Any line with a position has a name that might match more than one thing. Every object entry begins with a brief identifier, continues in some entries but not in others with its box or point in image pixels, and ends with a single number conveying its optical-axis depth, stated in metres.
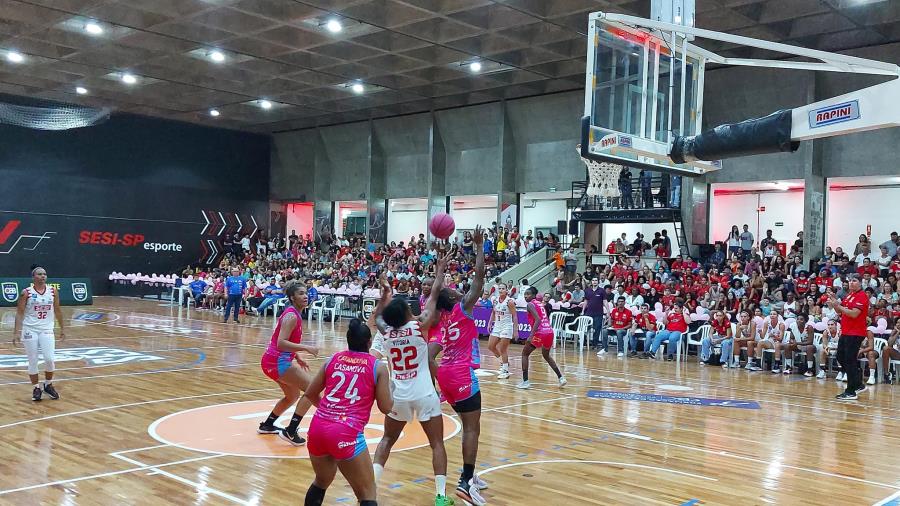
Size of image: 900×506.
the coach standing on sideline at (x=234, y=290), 21.59
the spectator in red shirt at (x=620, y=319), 17.34
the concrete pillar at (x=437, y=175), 29.27
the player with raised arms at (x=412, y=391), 5.43
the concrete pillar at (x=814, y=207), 20.17
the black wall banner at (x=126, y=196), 29.22
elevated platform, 21.70
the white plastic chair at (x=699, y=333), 16.28
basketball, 6.75
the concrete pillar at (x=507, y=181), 27.14
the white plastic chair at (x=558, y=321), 18.78
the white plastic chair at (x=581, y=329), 18.00
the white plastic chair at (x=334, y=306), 23.30
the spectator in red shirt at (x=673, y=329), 16.45
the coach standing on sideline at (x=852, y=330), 11.15
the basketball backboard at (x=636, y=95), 8.99
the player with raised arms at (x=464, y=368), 5.75
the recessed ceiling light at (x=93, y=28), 19.44
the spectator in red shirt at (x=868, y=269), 16.81
